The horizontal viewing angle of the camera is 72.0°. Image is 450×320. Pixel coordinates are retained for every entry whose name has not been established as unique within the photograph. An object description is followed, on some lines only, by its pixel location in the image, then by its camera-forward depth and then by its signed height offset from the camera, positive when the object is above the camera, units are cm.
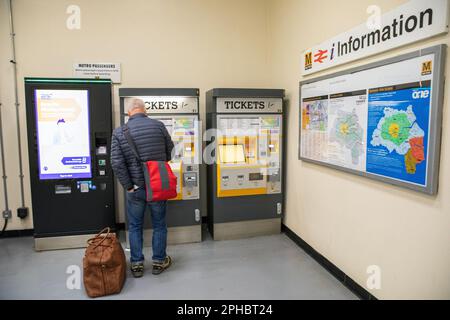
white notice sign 387 +76
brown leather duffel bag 258 -116
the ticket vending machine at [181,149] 351 -21
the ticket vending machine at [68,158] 338 -30
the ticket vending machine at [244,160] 366 -36
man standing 280 -37
